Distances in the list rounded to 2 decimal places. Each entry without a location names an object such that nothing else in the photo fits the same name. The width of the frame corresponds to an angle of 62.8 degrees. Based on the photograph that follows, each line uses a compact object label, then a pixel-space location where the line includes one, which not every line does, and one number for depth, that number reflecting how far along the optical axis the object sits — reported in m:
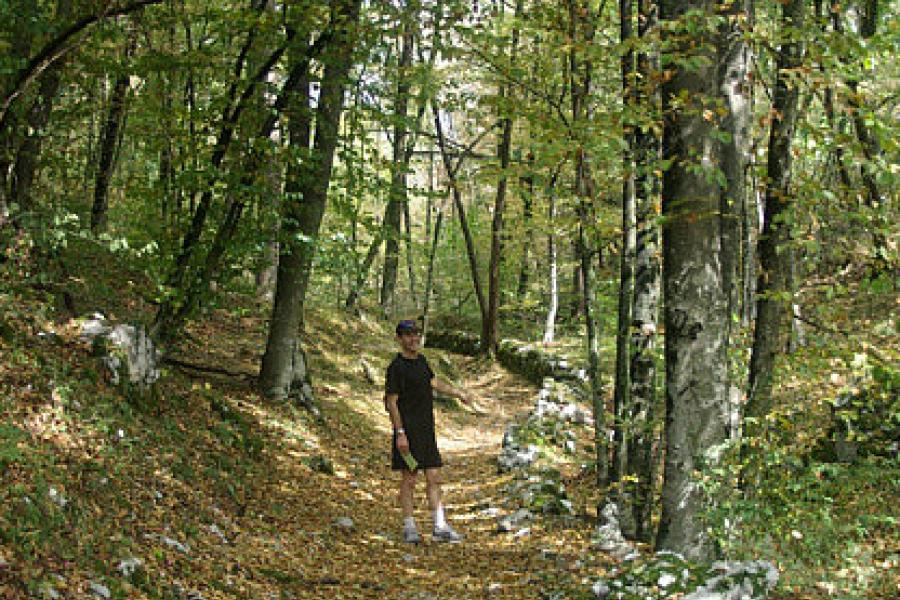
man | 6.84
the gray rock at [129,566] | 4.16
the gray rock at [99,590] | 3.77
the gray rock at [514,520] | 7.27
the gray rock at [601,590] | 4.76
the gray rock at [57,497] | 4.27
